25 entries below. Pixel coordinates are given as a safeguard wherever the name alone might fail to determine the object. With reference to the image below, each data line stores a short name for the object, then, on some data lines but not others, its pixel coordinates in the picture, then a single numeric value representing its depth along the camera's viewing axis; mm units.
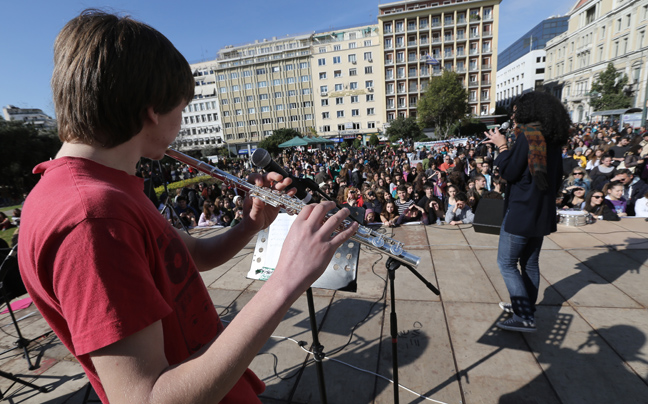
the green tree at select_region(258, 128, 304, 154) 40375
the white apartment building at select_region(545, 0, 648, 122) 41406
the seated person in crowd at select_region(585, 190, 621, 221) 6148
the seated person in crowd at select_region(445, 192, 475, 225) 6806
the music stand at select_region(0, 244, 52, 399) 2945
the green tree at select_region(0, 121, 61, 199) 21109
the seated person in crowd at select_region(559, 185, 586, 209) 7047
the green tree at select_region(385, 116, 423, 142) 45938
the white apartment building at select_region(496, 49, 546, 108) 69875
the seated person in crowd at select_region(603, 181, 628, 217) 6595
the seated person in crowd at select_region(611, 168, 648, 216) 6527
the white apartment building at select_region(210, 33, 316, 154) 58000
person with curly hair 2707
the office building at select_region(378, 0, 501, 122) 50938
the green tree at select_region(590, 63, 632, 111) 38419
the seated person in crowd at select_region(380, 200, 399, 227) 7141
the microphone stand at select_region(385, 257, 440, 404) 1822
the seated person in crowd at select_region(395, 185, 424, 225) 7258
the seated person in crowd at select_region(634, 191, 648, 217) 6125
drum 5988
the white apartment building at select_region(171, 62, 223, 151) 63531
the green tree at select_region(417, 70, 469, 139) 42125
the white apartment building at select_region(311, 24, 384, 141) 54688
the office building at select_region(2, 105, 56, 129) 84575
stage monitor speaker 5730
